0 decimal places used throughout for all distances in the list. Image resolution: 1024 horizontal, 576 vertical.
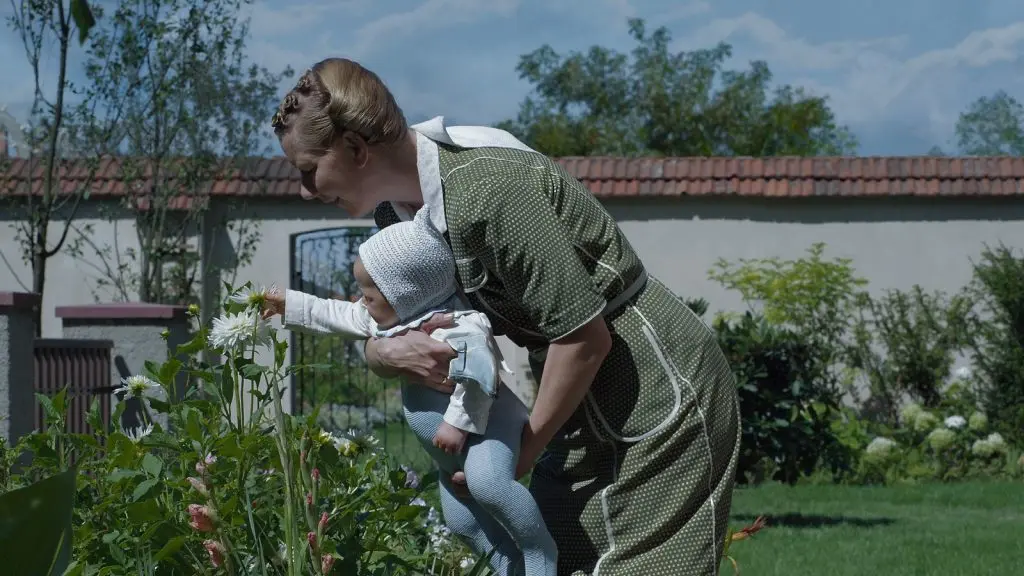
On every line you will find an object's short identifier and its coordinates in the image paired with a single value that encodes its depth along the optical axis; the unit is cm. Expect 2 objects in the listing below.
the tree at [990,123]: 6438
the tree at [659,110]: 3612
